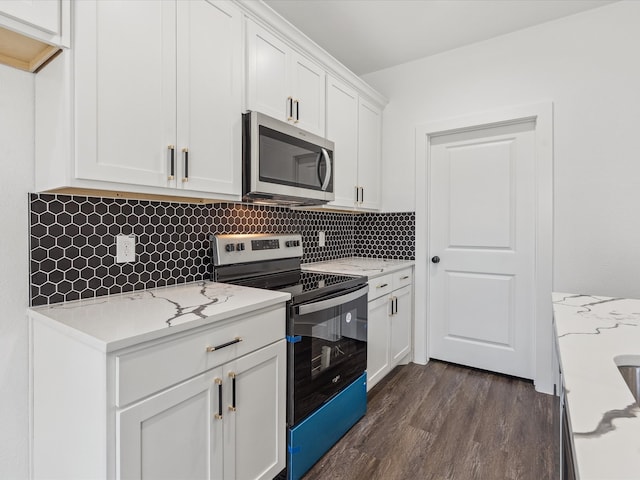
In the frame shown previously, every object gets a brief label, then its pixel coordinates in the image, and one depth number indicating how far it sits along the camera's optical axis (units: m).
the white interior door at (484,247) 2.66
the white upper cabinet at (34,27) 1.04
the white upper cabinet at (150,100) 1.18
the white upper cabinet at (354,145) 2.53
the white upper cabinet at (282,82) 1.80
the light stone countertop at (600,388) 0.52
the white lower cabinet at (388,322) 2.36
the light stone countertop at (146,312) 1.01
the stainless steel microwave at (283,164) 1.75
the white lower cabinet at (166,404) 0.98
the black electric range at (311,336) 1.59
